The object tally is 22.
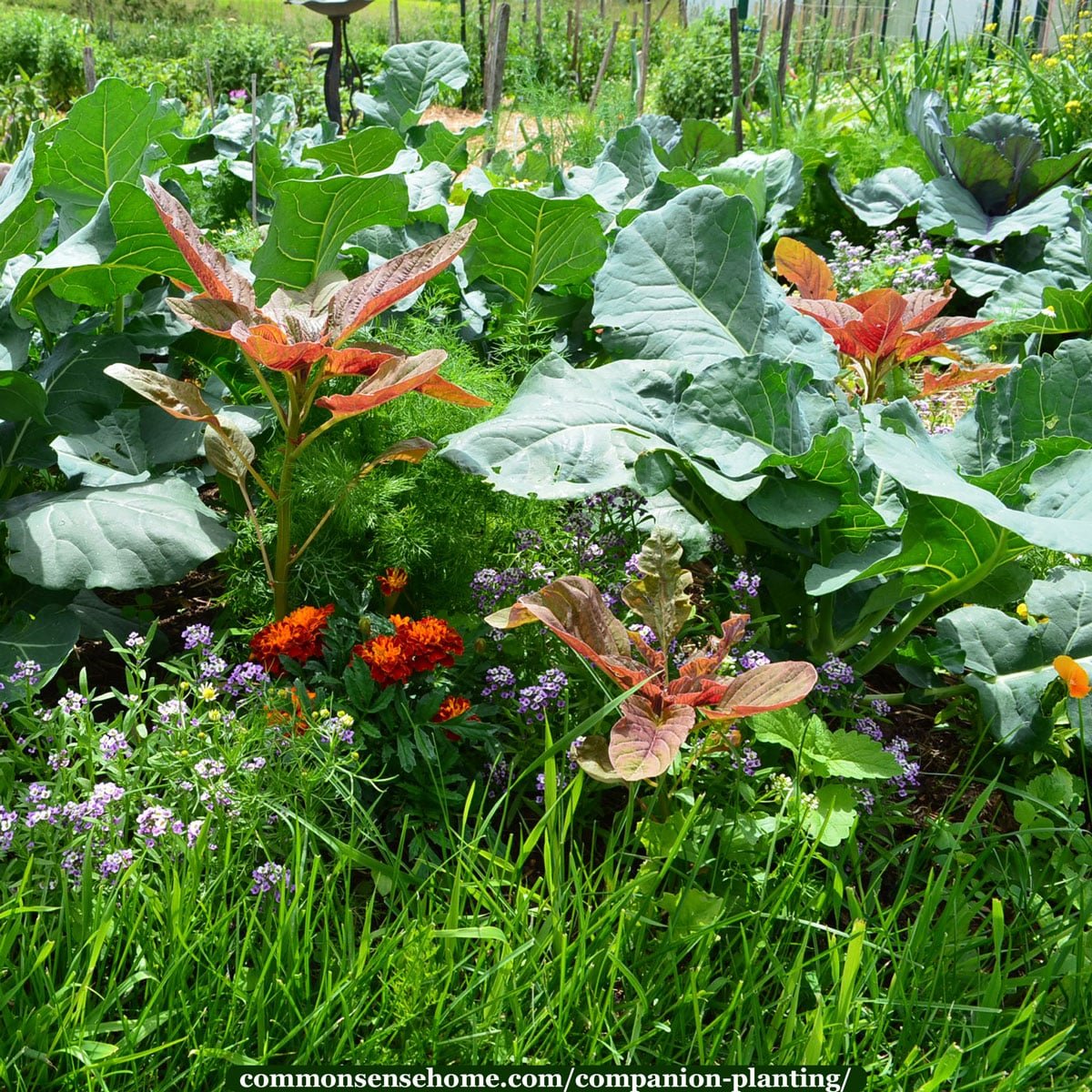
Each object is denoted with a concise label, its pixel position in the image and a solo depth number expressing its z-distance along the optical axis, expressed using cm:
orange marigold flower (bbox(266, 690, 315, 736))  149
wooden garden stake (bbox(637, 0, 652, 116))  525
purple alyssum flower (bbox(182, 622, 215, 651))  152
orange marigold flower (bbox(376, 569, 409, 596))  168
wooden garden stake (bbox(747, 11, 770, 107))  523
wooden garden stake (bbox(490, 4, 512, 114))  531
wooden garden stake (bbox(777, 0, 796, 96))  564
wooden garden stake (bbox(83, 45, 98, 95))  363
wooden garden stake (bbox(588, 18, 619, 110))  532
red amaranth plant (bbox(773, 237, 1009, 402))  202
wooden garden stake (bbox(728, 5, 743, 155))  429
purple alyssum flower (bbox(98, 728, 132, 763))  136
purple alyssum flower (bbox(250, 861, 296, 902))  127
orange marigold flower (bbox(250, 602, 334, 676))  155
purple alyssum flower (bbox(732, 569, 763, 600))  171
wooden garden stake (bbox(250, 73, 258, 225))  216
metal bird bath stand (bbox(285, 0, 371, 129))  331
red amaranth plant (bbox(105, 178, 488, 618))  153
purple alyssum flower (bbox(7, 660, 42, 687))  146
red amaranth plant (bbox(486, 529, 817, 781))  137
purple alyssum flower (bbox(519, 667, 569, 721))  155
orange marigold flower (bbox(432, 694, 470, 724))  157
